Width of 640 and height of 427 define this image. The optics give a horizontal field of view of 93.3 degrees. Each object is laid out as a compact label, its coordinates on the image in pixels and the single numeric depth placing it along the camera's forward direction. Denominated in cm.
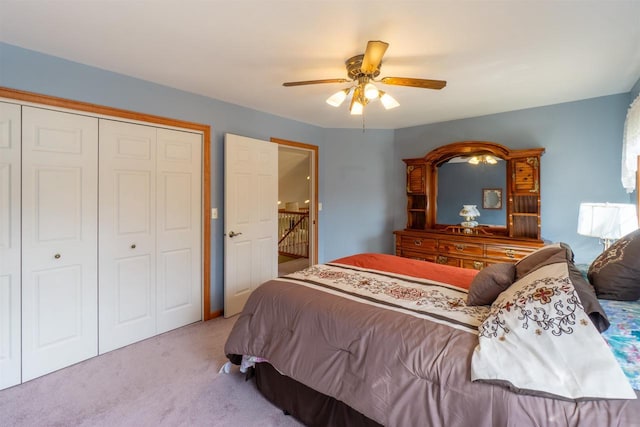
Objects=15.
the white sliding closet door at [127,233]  250
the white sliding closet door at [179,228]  285
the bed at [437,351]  101
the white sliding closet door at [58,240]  214
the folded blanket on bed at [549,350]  98
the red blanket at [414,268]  212
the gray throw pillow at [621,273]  143
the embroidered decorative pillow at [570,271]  114
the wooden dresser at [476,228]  326
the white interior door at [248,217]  320
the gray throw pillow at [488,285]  155
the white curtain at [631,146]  232
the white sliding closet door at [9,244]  203
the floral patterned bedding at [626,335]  101
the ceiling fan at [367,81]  181
